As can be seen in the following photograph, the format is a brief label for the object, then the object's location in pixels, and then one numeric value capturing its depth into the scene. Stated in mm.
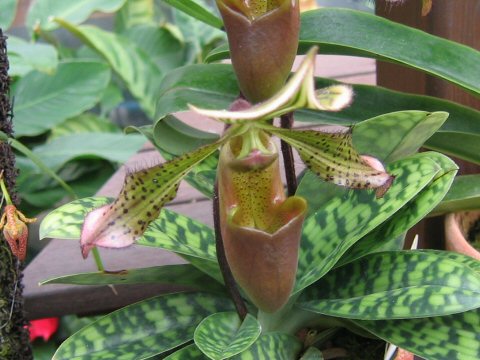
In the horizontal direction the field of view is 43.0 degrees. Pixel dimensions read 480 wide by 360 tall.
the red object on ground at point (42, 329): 1135
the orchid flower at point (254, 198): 446
